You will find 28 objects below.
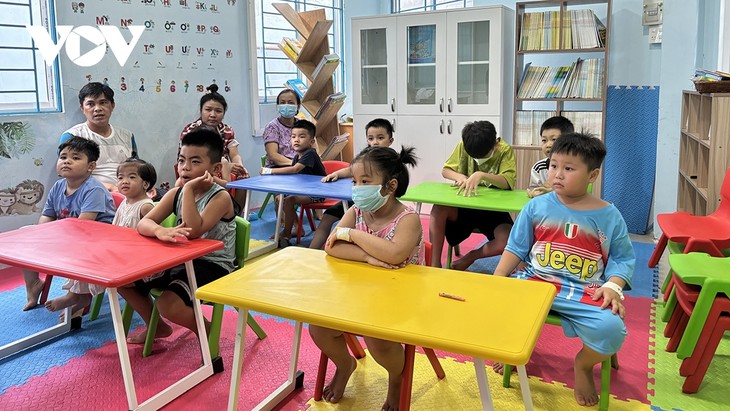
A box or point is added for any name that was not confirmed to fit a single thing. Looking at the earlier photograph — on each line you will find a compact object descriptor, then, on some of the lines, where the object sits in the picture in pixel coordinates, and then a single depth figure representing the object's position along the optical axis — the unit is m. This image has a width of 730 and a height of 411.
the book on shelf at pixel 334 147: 6.02
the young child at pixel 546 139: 3.55
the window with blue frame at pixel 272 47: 6.50
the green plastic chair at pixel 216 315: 2.72
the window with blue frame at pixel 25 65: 4.29
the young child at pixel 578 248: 2.24
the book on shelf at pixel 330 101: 5.95
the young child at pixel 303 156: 4.76
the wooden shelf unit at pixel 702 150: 3.35
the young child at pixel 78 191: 3.24
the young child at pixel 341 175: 4.31
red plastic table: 2.19
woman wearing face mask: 5.39
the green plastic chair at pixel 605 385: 2.35
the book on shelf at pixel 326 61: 5.93
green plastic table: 3.22
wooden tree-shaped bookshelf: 6.03
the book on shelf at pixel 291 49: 6.15
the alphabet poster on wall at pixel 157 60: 4.67
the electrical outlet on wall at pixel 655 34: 5.21
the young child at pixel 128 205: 3.05
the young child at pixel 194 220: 2.63
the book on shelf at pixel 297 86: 6.56
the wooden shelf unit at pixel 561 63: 5.34
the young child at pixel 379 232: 2.14
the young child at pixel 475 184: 3.60
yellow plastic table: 1.56
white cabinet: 5.74
